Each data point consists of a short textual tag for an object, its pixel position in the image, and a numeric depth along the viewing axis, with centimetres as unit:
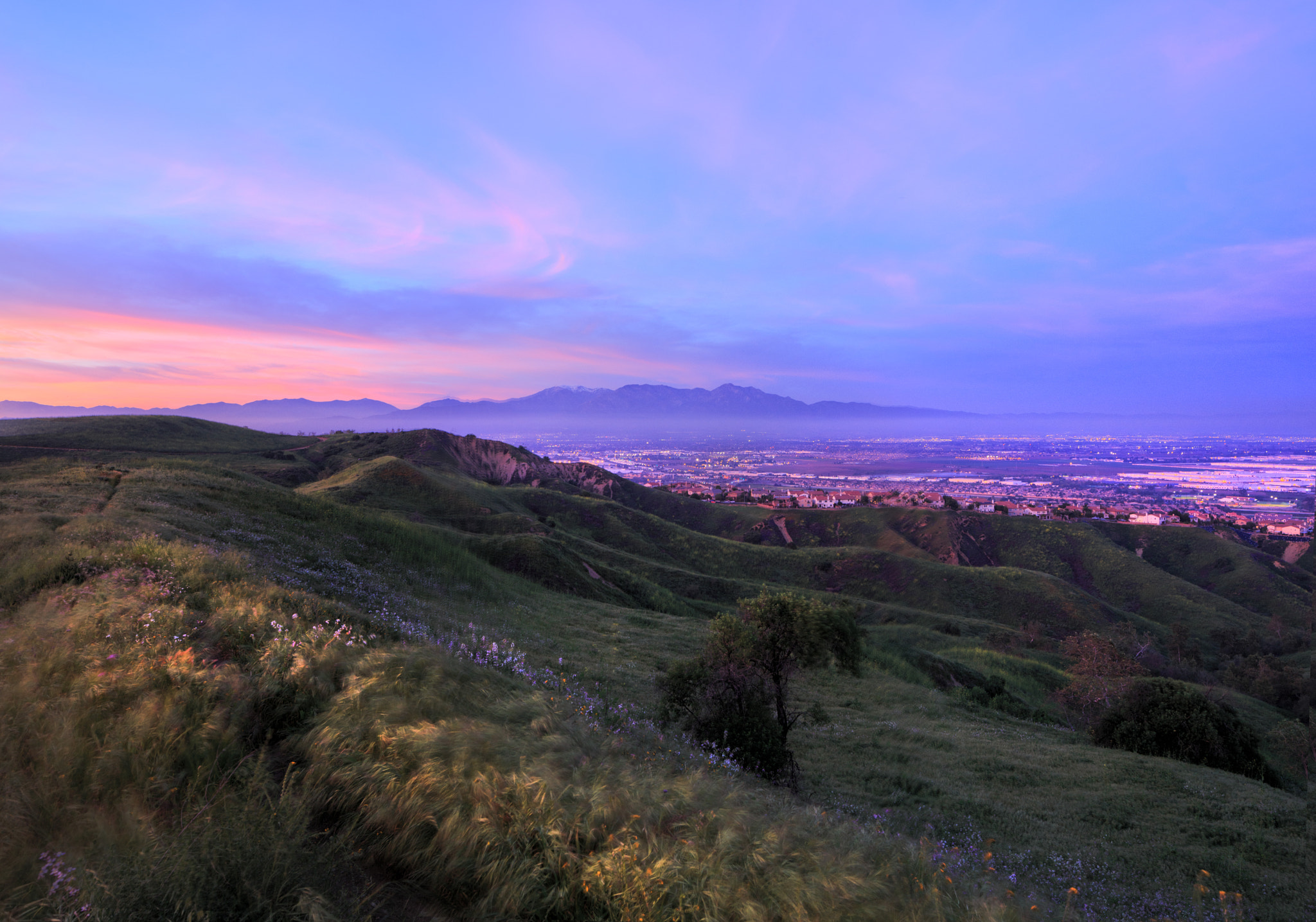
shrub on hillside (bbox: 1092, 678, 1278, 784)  1872
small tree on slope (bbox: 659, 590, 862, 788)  1194
